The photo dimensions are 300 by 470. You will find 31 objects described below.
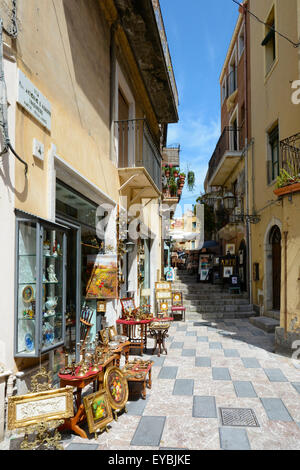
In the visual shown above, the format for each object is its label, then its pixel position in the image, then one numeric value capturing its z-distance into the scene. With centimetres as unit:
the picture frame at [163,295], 1143
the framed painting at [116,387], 402
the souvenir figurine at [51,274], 430
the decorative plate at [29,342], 373
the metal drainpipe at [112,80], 736
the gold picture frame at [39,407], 318
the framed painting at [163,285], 1170
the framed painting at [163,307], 1076
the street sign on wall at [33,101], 372
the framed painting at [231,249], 1584
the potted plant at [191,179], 1930
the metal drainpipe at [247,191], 1326
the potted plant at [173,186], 1611
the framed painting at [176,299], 1184
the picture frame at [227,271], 1471
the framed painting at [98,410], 359
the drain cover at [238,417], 395
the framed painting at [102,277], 657
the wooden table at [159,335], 690
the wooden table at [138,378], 461
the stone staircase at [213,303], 1223
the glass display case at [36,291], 368
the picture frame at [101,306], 669
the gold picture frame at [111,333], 620
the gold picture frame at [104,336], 611
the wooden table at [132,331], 707
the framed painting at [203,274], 1733
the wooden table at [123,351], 518
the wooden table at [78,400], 367
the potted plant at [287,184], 668
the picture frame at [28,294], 376
